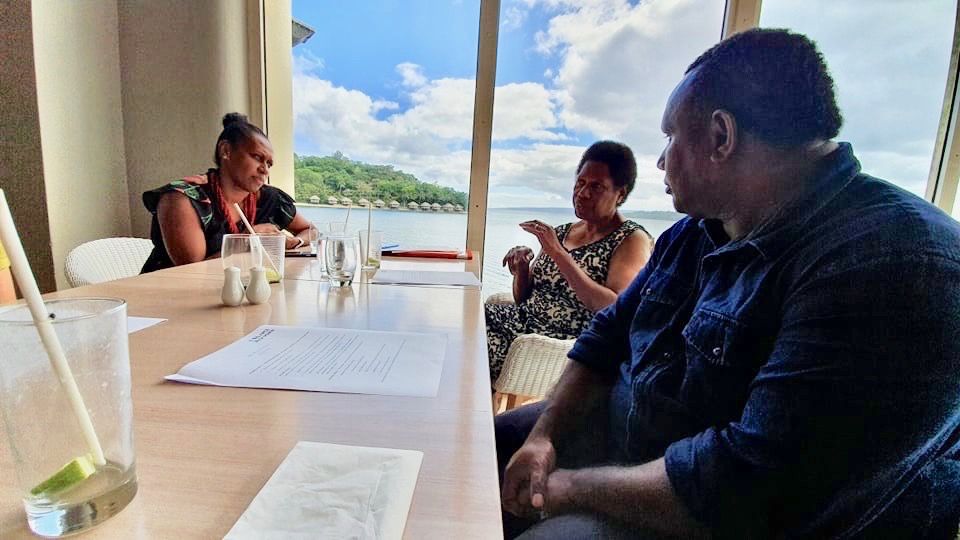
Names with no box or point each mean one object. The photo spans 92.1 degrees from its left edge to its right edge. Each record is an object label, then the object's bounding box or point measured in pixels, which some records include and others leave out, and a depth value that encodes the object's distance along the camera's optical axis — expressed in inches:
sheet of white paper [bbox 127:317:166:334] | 32.2
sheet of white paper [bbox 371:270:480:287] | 54.8
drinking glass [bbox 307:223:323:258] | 90.9
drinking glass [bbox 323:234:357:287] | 49.3
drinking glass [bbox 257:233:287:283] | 50.2
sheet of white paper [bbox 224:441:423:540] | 13.9
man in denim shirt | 21.0
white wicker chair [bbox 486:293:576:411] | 58.4
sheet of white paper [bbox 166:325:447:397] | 23.8
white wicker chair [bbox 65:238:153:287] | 63.7
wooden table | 14.4
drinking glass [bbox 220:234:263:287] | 44.2
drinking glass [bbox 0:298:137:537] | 13.1
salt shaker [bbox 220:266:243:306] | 39.7
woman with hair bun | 71.7
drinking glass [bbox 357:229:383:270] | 57.2
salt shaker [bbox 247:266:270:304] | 40.9
